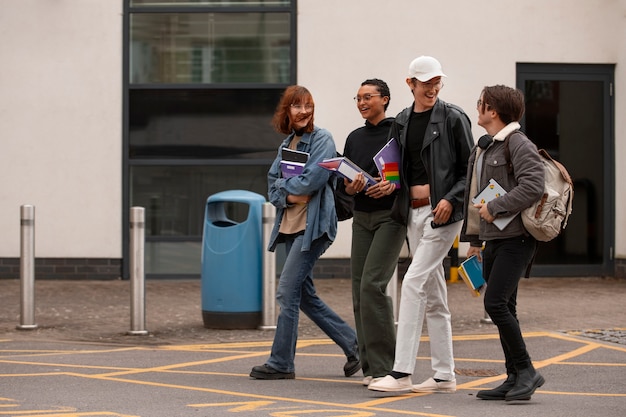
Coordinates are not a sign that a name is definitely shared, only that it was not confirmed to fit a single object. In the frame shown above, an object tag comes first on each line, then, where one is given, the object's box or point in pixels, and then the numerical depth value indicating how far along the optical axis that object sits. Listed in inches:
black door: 649.0
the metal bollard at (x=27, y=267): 445.4
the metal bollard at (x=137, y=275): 431.8
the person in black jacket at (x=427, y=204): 298.0
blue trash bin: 438.9
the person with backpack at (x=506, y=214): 282.2
